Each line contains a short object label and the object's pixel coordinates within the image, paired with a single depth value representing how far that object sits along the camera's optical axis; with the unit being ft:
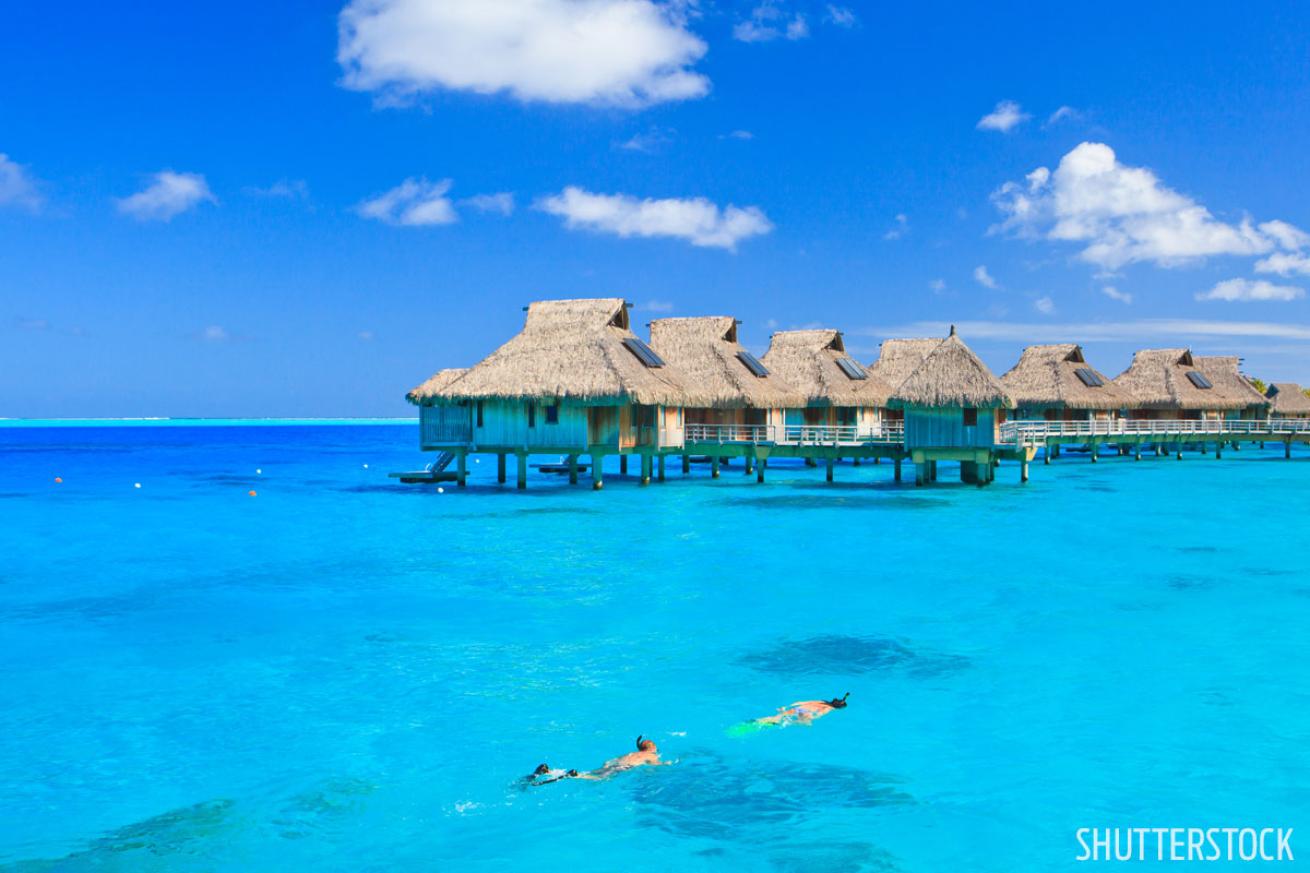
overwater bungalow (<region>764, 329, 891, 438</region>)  152.25
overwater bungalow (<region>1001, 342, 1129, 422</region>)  176.65
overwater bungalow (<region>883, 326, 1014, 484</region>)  108.88
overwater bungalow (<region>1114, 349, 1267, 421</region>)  189.37
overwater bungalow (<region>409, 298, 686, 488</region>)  109.60
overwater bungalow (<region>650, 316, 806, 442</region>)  133.18
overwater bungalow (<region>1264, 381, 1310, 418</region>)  240.12
